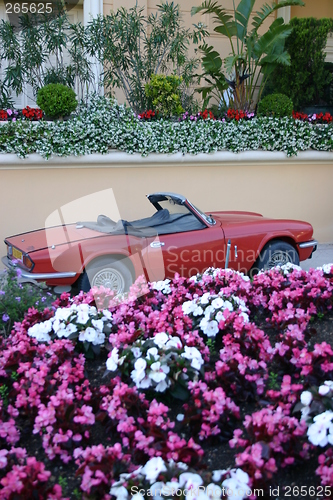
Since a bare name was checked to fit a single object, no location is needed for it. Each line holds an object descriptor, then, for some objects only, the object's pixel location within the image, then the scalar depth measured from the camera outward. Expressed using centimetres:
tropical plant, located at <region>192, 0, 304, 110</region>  966
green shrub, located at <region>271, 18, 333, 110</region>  1030
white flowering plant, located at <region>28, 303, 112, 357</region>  312
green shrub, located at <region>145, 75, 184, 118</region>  900
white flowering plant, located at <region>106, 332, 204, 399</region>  258
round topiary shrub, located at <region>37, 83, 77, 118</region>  816
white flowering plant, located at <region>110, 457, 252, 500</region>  191
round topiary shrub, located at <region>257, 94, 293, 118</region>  942
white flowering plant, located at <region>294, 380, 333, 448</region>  216
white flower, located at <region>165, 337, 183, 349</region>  278
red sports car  538
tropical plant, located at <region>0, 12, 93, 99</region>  877
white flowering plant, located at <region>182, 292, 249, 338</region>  318
